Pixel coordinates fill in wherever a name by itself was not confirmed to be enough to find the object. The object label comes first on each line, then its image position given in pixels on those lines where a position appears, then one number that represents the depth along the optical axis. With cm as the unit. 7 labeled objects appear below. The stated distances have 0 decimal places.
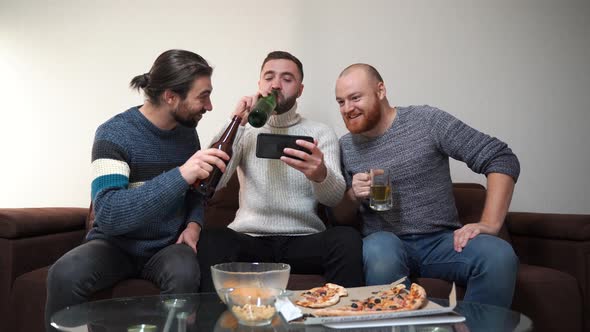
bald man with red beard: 160
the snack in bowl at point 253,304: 95
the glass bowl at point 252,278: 98
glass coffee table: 94
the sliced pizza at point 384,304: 96
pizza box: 93
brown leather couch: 161
